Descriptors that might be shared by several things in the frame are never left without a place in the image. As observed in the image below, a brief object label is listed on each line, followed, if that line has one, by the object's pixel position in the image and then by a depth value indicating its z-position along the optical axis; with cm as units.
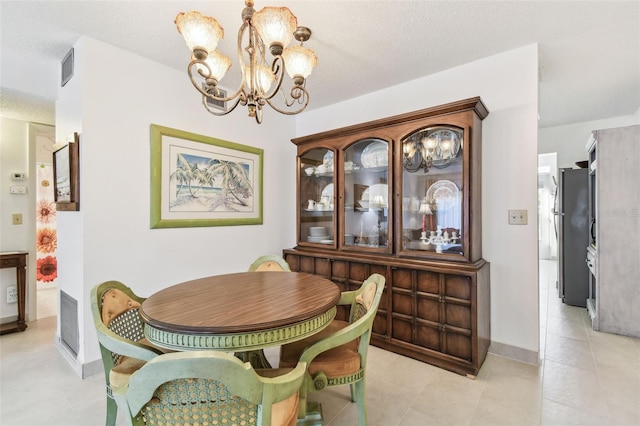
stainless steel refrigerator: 361
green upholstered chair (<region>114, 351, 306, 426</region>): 80
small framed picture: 223
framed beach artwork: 257
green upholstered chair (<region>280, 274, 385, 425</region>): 139
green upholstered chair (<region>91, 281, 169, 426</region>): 128
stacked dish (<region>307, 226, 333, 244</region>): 321
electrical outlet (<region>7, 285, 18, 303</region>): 326
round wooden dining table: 121
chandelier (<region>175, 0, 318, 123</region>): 139
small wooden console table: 304
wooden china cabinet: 226
